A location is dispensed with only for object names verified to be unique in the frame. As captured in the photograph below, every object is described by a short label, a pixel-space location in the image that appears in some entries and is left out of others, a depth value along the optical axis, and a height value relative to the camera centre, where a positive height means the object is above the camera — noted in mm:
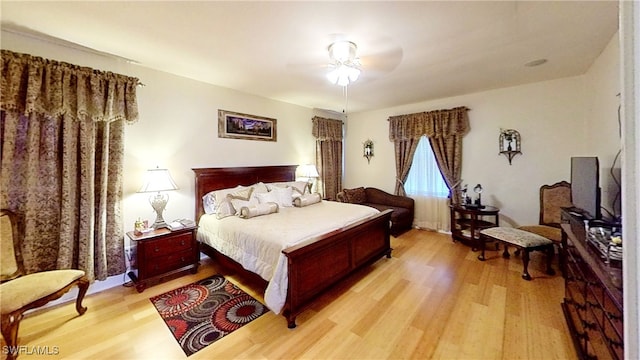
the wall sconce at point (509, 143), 3842 +589
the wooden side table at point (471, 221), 3752 -639
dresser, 1192 -673
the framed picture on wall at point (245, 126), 3719 +841
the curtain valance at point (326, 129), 5082 +1076
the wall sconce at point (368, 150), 5484 +664
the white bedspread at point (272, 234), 2127 -542
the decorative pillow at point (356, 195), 5051 -304
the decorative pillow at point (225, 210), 3145 -377
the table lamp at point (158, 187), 2826 -86
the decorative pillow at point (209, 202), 3342 -302
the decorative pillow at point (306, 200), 3758 -298
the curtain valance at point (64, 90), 2139 +834
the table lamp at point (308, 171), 4755 +171
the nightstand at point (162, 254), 2664 -832
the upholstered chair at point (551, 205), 3368 -315
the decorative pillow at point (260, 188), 3634 -119
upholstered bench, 2844 -697
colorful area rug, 2053 -1215
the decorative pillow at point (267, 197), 3464 -243
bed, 2152 -731
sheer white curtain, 4629 -191
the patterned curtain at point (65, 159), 2186 +185
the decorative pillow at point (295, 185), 4082 -82
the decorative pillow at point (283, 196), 3698 -235
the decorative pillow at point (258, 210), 3008 -370
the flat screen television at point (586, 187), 2113 -48
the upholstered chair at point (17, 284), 1765 -820
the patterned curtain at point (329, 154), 5172 +558
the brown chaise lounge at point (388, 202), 4441 -425
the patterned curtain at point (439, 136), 4312 +804
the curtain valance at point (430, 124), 4266 +1019
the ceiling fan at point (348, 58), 2373 +1306
